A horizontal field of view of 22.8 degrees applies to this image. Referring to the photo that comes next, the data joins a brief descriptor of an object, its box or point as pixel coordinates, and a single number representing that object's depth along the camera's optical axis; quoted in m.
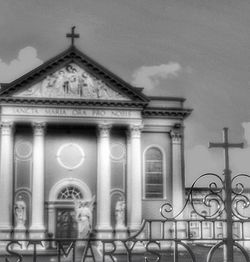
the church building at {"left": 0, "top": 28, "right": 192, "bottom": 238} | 28.61
